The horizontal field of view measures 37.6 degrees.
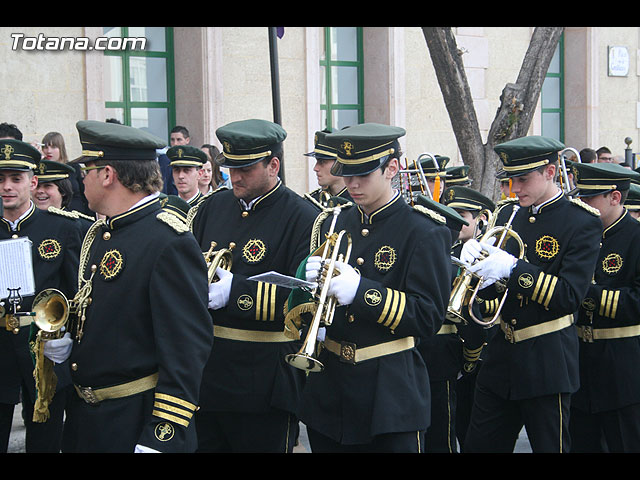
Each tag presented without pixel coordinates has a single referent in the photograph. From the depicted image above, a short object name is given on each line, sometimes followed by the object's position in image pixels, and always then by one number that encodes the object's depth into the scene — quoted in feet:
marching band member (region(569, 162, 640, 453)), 18.20
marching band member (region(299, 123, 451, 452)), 13.24
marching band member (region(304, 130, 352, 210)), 22.67
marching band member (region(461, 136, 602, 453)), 16.30
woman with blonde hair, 30.53
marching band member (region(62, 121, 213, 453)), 10.88
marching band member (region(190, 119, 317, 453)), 15.14
